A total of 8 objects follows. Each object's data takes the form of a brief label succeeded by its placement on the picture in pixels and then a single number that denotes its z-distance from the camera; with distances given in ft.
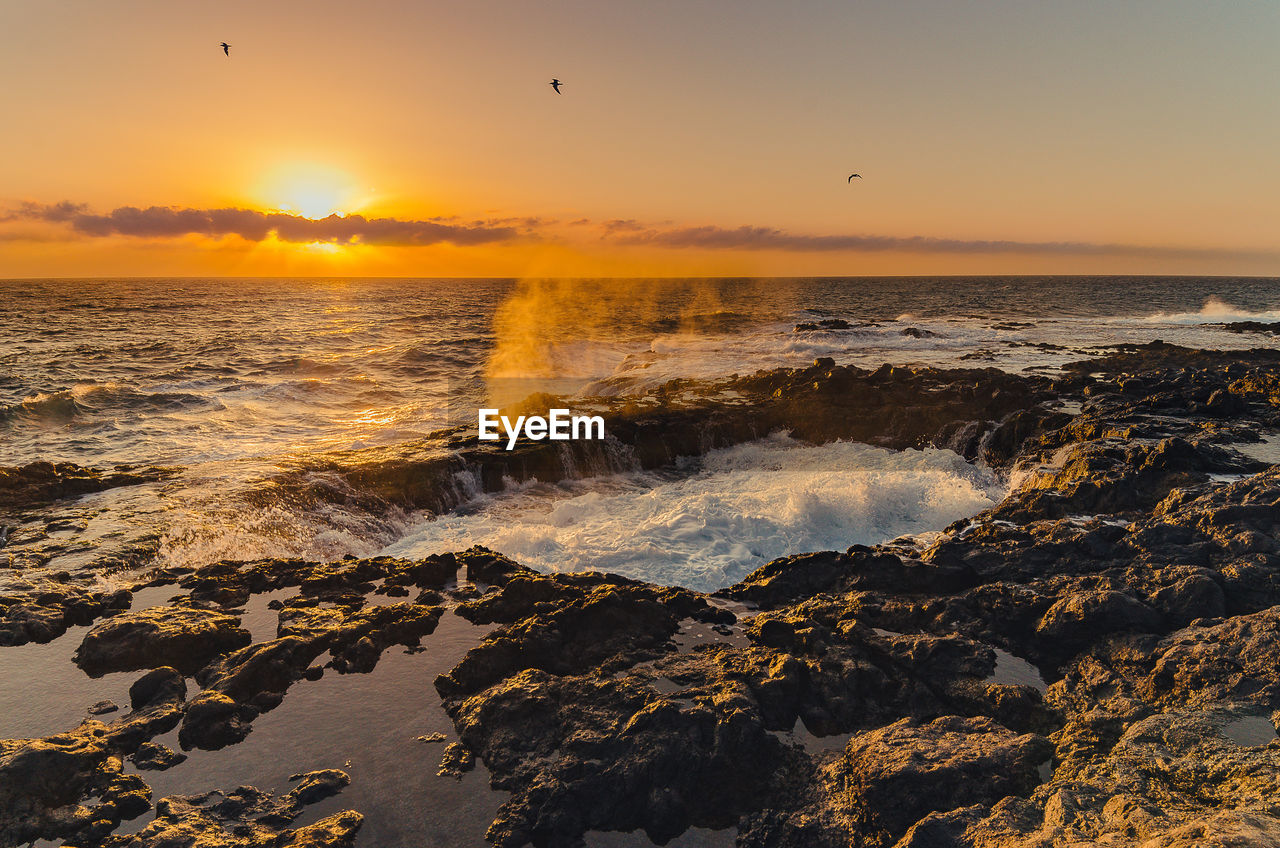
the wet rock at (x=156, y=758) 24.75
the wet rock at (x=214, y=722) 26.21
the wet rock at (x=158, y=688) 28.66
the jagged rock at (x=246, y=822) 20.56
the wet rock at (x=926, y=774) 20.63
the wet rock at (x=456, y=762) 24.40
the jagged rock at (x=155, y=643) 31.81
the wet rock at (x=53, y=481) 54.65
